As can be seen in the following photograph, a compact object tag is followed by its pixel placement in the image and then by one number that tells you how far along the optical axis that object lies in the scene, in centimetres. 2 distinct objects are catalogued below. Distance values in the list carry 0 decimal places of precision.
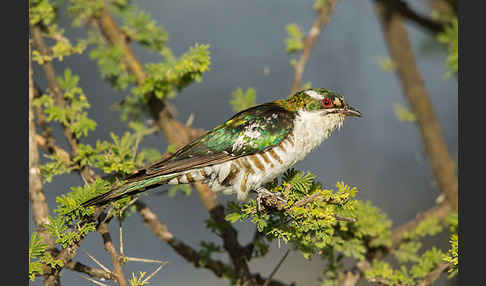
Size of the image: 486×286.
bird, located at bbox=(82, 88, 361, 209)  629
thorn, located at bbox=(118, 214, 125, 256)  556
